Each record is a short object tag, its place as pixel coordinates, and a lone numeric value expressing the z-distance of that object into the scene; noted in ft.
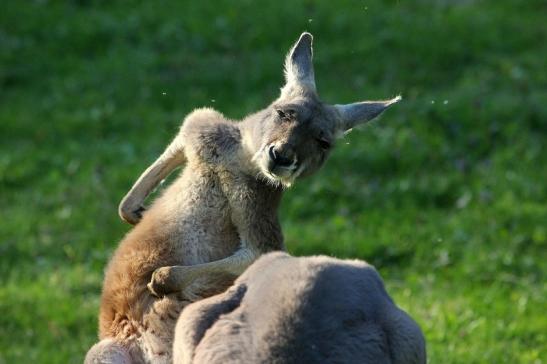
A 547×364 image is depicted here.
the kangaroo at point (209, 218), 40.06
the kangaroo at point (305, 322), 31.22
